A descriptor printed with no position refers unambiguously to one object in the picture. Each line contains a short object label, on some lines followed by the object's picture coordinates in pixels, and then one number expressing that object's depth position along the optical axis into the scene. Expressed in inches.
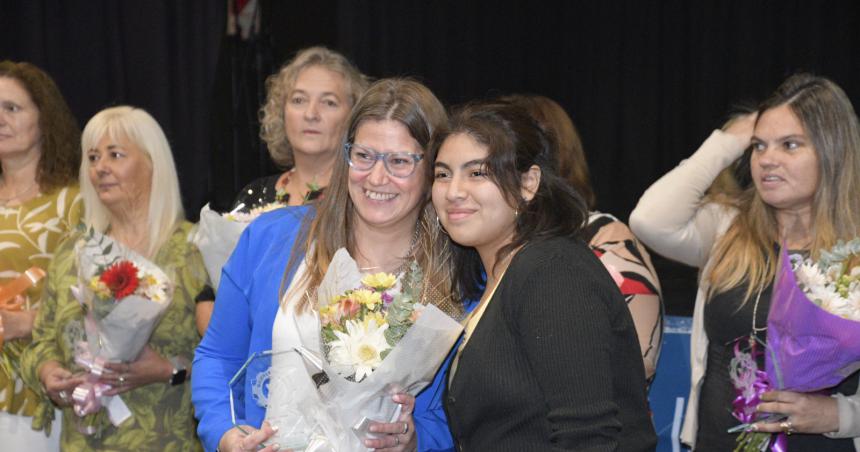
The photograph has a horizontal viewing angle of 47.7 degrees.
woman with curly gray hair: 124.0
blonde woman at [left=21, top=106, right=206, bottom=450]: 118.9
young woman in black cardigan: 63.4
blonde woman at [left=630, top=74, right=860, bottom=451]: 100.8
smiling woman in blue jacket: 83.7
